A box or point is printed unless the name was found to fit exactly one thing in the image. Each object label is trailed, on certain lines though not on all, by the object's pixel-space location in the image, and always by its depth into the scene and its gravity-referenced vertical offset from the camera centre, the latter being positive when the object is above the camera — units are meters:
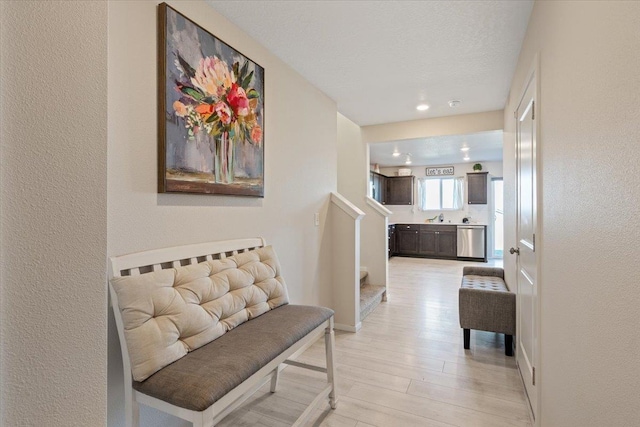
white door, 1.86 -0.18
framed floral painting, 1.61 +0.57
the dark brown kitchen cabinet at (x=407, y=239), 8.35 -0.64
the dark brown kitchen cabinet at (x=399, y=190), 8.73 +0.64
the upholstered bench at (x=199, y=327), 1.21 -0.54
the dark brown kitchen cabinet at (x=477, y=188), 7.93 +0.63
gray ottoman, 2.66 -0.82
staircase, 3.66 -0.98
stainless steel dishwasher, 7.57 -0.64
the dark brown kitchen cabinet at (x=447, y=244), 7.88 -0.73
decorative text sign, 8.37 +1.11
